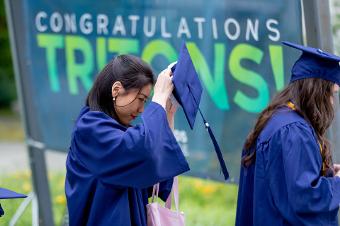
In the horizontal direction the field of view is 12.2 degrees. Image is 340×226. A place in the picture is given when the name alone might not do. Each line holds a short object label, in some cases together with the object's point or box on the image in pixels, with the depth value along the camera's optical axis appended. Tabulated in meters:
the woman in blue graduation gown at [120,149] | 6.66
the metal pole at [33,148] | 12.17
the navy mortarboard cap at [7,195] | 7.11
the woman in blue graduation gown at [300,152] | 6.98
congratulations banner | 9.26
